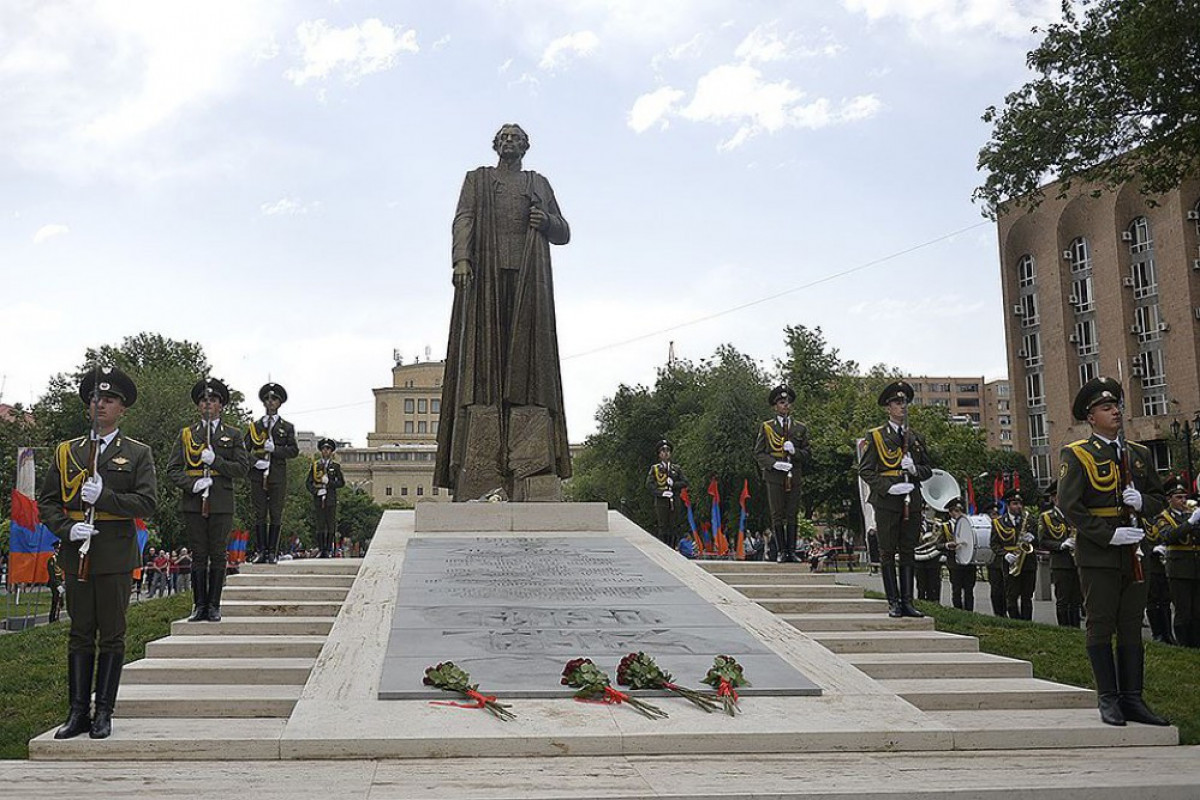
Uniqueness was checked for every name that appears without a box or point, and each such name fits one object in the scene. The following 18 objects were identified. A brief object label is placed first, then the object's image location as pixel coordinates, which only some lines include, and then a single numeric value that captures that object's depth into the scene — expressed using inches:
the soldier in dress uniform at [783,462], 544.4
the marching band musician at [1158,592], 523.2
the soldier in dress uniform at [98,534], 269.4
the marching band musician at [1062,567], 543.5
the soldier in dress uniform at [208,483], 408.8
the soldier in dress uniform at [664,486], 713.6
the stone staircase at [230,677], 257.9
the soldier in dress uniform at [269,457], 575.8
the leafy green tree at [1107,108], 540.1
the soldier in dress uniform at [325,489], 693.3
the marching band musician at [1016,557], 609.6
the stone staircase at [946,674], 279.3
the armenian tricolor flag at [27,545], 720.3
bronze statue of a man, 589.9
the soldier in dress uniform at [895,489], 434.0
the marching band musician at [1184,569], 490.6
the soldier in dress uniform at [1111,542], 291.1
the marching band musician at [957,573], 679.7
